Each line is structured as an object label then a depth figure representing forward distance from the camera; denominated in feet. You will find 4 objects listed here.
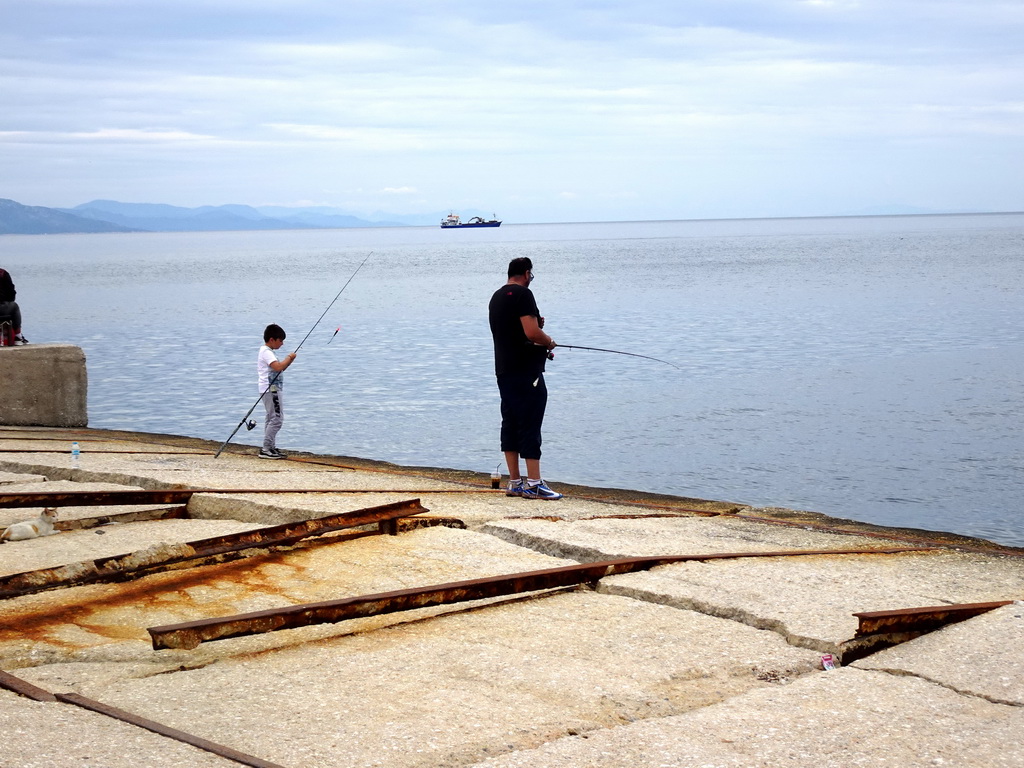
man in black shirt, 25.04
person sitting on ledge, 45.58
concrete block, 43.00
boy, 34.06
